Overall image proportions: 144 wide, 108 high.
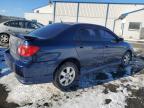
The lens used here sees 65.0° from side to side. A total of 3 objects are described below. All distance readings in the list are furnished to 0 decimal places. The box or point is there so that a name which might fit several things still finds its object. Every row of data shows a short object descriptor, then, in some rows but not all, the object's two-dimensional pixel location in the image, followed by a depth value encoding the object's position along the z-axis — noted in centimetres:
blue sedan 244
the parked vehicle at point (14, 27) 613
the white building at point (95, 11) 1725
